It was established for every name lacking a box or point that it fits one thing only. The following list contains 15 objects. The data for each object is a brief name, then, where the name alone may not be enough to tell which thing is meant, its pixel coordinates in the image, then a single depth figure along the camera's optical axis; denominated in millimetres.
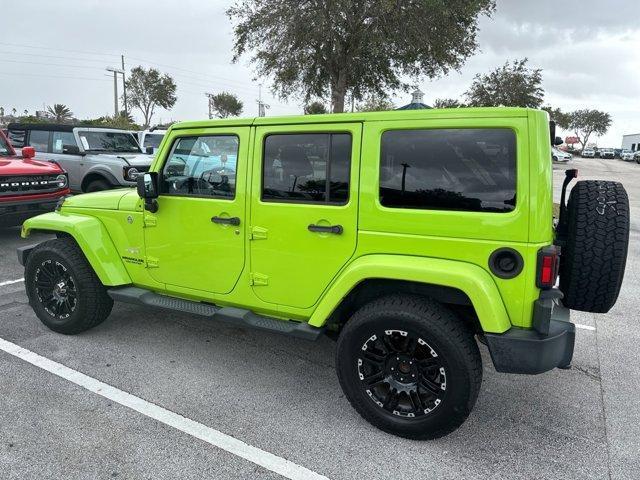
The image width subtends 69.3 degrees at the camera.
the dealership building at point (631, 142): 75500
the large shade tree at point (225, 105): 59381
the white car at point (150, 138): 12280
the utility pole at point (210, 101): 57425
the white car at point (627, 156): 54672
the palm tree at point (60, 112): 52559
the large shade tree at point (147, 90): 48688
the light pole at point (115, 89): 39156
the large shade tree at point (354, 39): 14852
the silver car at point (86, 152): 8891
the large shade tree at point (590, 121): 83625
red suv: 6625
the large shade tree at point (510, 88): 36812
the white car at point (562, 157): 39250
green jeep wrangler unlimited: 2410
